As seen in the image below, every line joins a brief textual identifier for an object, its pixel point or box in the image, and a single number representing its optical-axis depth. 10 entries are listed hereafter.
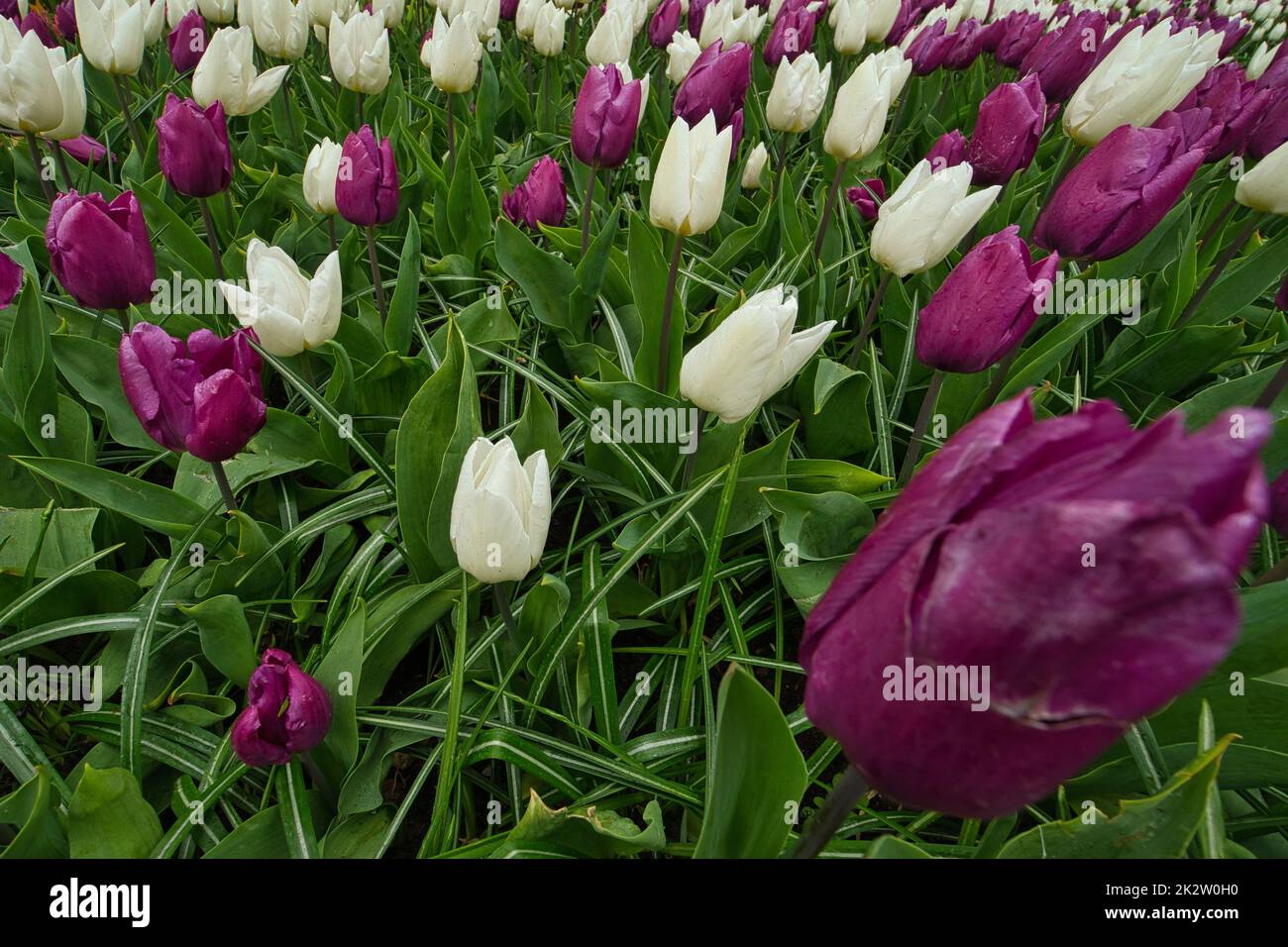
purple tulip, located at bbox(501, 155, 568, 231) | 0.59
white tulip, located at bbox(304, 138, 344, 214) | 0.51
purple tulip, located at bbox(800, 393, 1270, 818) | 0.12
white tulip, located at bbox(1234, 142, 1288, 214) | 0.50
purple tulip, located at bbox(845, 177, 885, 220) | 0.68
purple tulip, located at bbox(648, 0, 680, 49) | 0.90
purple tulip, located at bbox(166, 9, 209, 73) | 0.74
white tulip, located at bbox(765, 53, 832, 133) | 0.60
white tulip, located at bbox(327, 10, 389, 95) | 0.64
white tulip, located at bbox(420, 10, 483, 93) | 0.62
